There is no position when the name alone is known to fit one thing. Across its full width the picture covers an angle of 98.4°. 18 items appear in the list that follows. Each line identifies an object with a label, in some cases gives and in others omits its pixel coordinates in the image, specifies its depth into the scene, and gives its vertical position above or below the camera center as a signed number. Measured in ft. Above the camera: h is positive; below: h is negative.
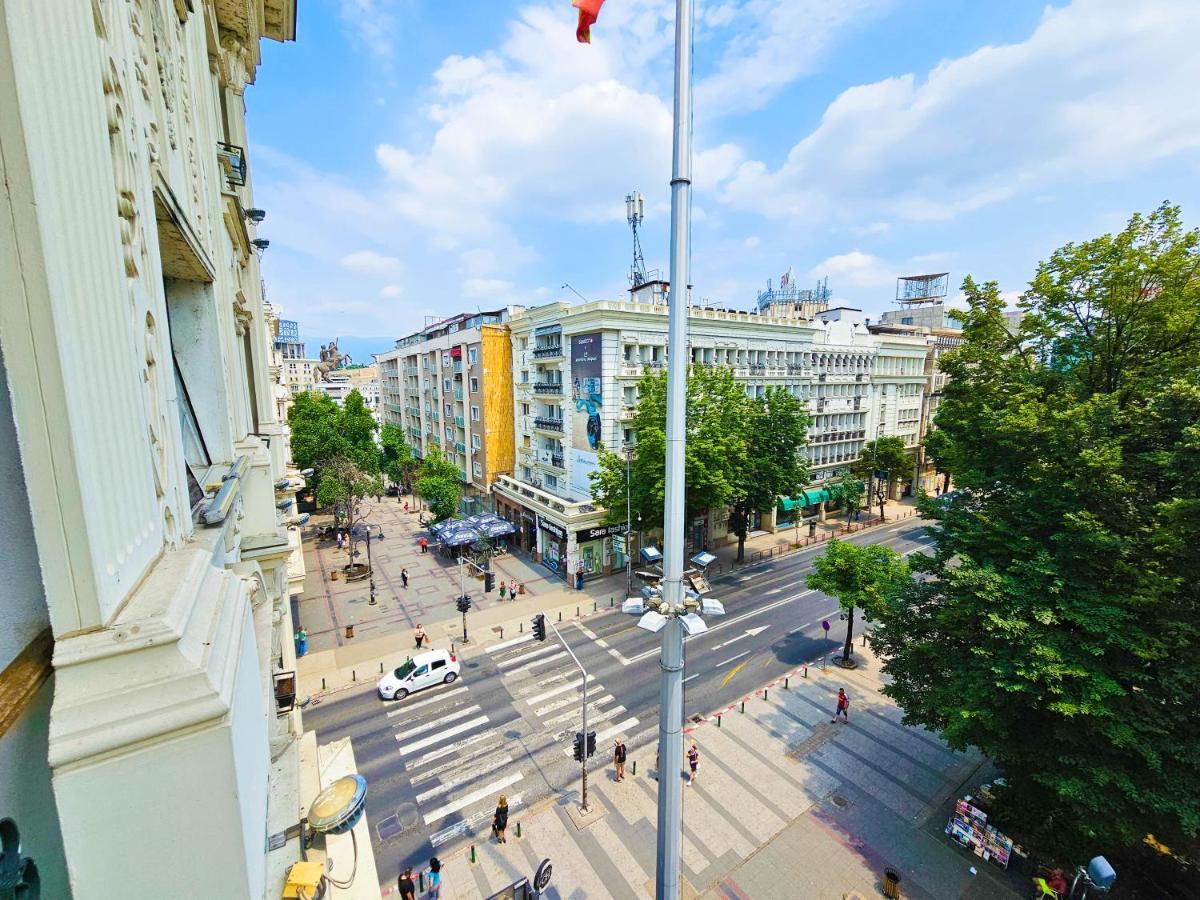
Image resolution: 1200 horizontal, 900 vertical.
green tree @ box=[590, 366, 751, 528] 86.43 -12.08
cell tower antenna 124.34 +40.50
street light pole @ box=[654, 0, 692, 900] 21.24 -4.50
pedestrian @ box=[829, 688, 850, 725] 60.13 -38.08
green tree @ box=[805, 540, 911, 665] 59.98 -24.87
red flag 20.20 +14.27
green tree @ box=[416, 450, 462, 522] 125.70 -26.71
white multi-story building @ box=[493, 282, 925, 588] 100.22 -0.83
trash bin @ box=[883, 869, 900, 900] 38.73 -37.50
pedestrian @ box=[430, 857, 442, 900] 39.47 -37.65
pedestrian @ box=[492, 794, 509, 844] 44.11 -37.31
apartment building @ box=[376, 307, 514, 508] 131.95 -3.47
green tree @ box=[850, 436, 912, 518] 146.53 -22.46
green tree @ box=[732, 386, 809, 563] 100.99 -14.12
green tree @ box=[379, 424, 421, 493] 173.29 -26.61
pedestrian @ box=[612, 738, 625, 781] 51.16 -37.28
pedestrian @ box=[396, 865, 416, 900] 37.91 -36.66
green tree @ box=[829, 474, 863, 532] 139.74 -29.79
